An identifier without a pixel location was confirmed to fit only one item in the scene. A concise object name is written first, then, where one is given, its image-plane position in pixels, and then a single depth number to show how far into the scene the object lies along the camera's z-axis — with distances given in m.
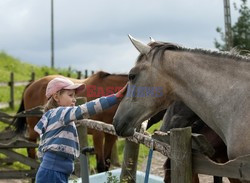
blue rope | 4.61
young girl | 4.02
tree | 23.06
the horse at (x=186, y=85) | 3.91
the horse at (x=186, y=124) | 4.81
